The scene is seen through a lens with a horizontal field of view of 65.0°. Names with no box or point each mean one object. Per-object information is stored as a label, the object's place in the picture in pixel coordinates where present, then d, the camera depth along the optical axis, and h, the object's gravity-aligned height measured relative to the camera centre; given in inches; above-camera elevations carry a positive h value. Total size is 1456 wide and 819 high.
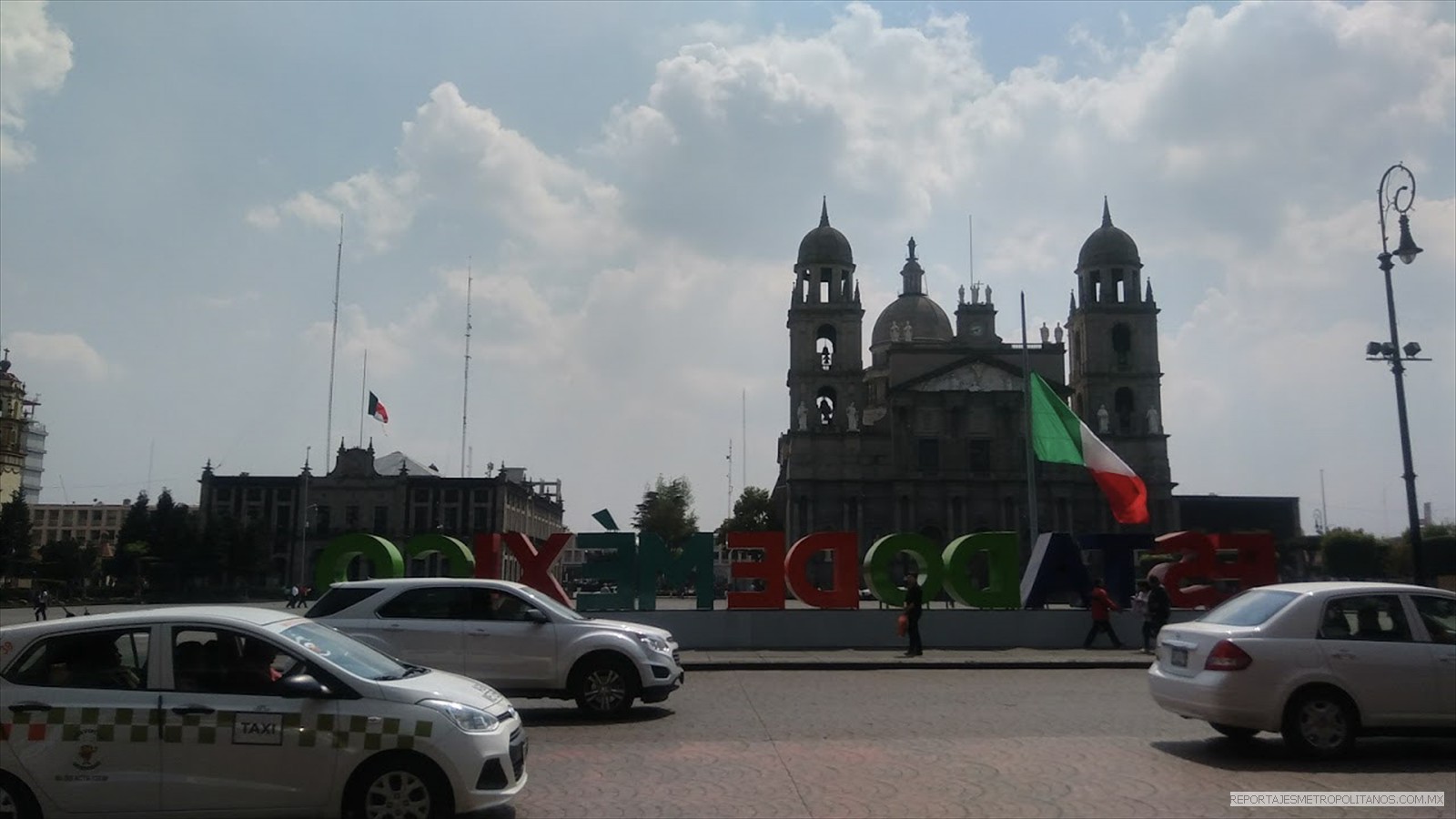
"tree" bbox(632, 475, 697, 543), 3964.1 +260.0
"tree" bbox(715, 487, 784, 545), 4097.0 +266.4
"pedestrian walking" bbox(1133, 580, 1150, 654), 936.3 -17.3
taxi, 279.3 -35.2
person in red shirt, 929.5 -22.3
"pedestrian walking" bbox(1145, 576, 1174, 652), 872.9 -18.2
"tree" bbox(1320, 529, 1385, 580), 2869.1 +64.8
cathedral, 2906.0 +415.1
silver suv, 502.9 -23.8
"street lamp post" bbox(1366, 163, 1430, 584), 743.1 +152.5
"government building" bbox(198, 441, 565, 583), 3348.9 +246.1
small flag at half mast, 2465.6 +375.4
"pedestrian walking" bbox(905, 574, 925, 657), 874.1 -22.1
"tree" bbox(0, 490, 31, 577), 2546.8 +116.9
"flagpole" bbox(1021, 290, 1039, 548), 1133.7 +117.6
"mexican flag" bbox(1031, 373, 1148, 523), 1034.7 +122.8
